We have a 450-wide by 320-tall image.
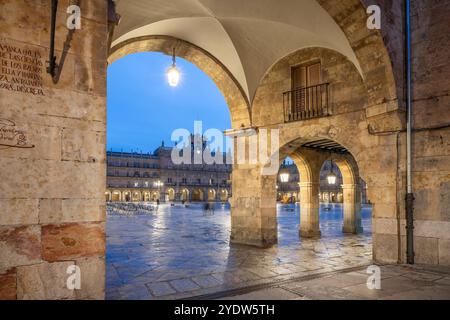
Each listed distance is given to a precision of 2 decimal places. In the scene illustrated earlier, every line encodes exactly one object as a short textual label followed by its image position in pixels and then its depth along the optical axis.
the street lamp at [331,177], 14.10
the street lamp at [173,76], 8.34
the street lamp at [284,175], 13.16
